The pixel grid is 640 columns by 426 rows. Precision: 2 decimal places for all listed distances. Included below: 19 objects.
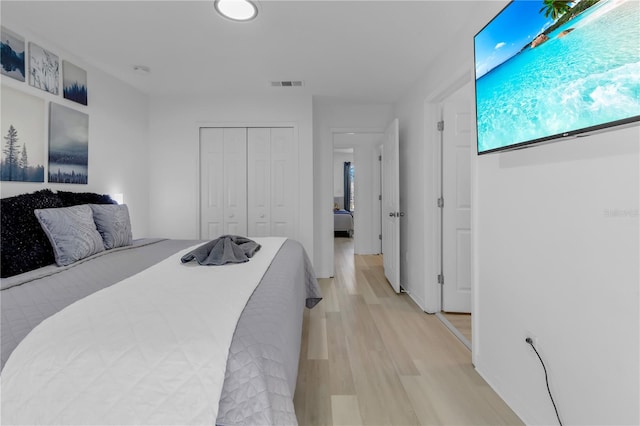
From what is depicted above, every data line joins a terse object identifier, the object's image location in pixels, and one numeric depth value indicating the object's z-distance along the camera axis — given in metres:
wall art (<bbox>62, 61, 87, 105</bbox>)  2.67
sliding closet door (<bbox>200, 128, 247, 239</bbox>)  4.00
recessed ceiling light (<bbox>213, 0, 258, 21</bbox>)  2.02
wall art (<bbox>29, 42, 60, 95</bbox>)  2.37
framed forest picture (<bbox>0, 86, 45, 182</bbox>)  2.14
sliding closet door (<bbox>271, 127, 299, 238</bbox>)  3.98
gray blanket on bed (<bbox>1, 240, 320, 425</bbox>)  0.98
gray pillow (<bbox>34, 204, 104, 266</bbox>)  1.96
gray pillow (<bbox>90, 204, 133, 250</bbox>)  2.40
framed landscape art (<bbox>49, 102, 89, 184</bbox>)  2.53
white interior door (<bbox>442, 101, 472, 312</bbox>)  3.04
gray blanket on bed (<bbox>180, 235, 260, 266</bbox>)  1.87
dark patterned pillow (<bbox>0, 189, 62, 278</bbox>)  1.80
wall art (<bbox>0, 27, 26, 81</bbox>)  2.15
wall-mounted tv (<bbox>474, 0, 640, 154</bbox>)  0.96
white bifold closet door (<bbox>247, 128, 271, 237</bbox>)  3.99
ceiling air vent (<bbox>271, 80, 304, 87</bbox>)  3.45
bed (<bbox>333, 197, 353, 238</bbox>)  8.52
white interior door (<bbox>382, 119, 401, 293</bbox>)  3.67
